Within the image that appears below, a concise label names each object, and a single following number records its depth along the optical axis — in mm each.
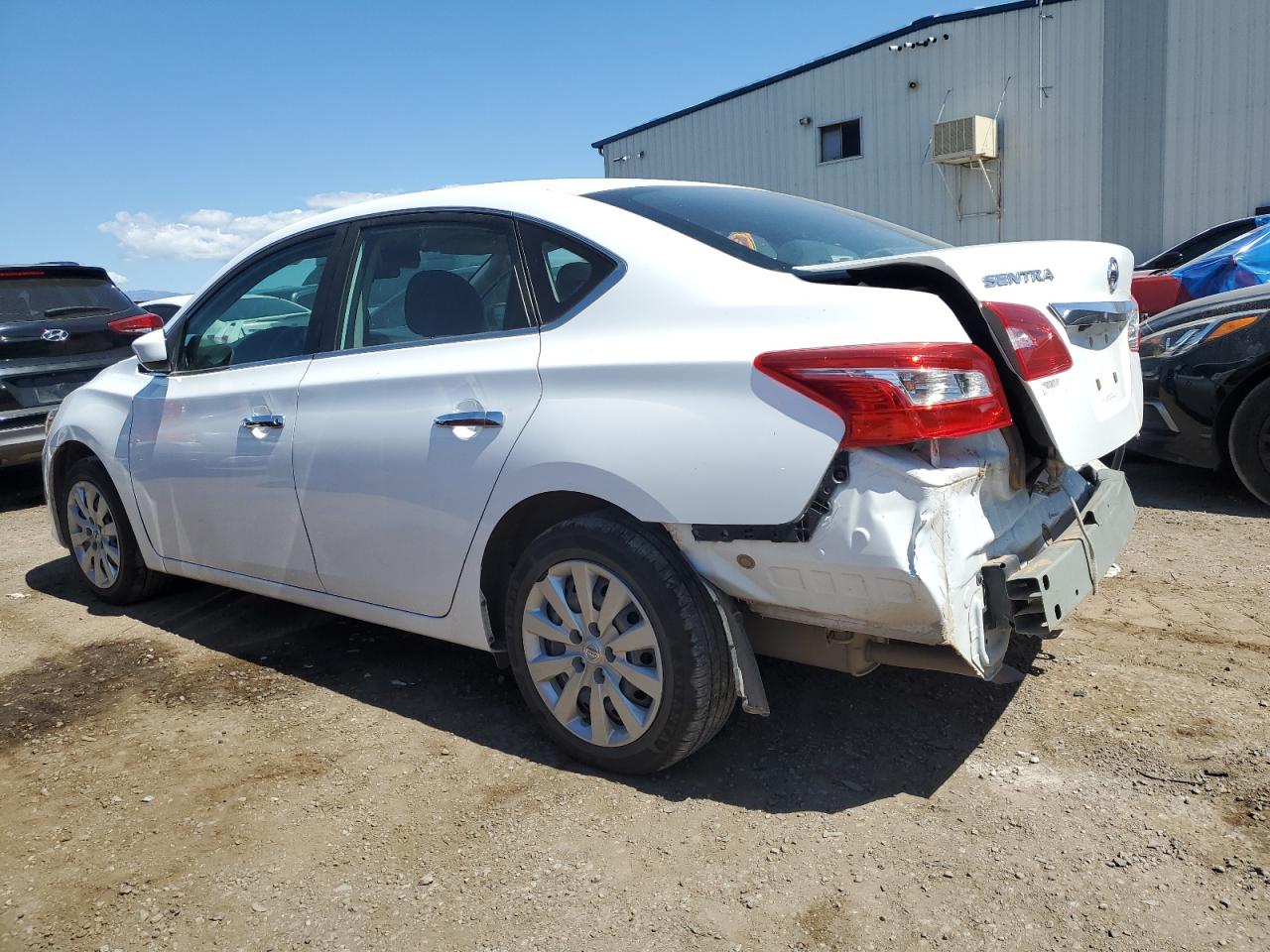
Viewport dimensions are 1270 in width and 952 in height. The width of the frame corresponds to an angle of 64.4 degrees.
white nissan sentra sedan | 2350
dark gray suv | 7379
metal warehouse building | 14867
